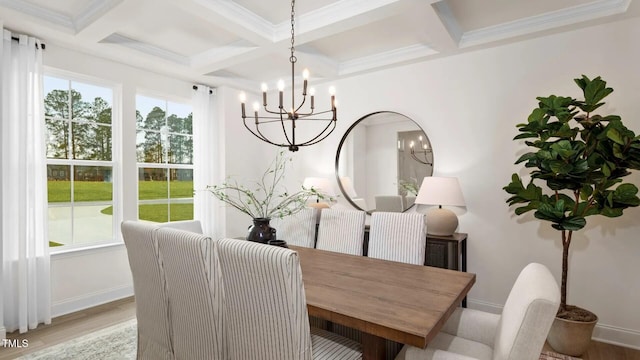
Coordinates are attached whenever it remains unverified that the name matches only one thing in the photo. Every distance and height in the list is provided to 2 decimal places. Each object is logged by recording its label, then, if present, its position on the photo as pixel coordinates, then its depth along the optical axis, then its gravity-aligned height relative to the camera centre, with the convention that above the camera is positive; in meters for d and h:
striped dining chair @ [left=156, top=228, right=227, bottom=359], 1.64 -0.59
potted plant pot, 2.40 -1.16
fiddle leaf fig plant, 2.22 +0.09
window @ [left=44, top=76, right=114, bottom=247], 3.24 +0.14
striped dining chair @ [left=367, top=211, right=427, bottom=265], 2.51 -0.48
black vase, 2.38 -0.40
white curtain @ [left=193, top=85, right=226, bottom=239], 4.30 +0.19
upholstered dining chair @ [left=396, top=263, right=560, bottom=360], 1.15 -0.61
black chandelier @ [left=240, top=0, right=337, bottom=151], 2.05 +0.52
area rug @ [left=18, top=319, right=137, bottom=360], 2.45 -1.33
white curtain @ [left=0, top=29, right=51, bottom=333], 2.80 -0.13
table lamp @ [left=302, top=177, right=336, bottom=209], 4.03 -0.13
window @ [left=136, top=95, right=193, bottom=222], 3.91 +0.20
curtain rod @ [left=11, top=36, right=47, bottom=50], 3.01 +1.17
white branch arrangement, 4.64 -0.14
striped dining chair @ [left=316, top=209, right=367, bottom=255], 2.83 -0.49
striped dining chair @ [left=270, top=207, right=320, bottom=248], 3.10 -0.50
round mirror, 3.66 +0.16
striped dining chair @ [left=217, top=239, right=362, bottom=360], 1.30 -0.53
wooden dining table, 1.37 -0.61
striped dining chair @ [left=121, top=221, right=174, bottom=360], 1.92 -0.70
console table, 3.00 -0.69
